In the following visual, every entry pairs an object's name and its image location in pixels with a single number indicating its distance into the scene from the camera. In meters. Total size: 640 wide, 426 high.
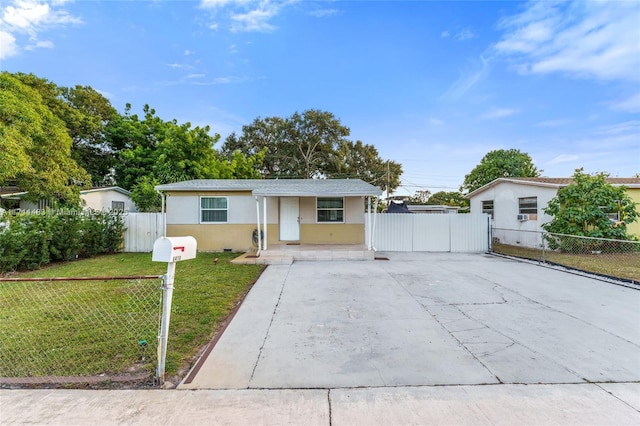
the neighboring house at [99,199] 13.66
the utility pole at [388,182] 29.52
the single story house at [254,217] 11.38
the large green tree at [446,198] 39.44
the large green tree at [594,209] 10.77
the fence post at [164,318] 2.60
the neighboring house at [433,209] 23.66
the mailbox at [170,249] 2.45
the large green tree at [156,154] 16.50
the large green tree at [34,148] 8.29
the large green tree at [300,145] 28.83
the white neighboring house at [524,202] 12.33
